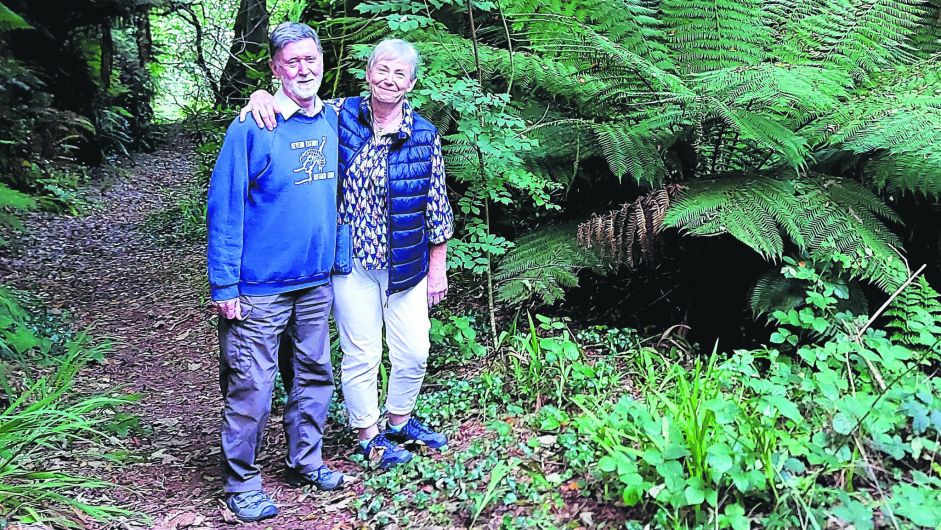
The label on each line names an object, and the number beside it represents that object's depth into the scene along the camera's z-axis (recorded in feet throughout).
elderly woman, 9.18
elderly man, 8.54
